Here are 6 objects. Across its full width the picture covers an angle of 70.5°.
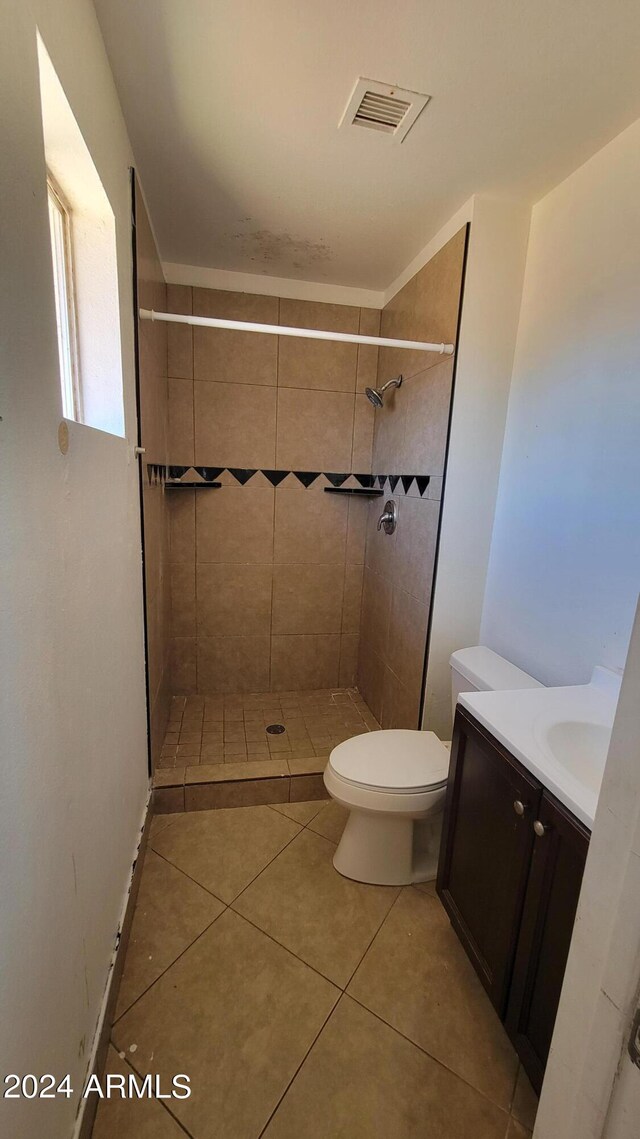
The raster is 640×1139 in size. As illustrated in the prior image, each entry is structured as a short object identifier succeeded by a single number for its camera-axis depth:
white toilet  1.47
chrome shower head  2.34
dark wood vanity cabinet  0.90
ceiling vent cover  1.19
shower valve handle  2.28
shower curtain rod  1.60
